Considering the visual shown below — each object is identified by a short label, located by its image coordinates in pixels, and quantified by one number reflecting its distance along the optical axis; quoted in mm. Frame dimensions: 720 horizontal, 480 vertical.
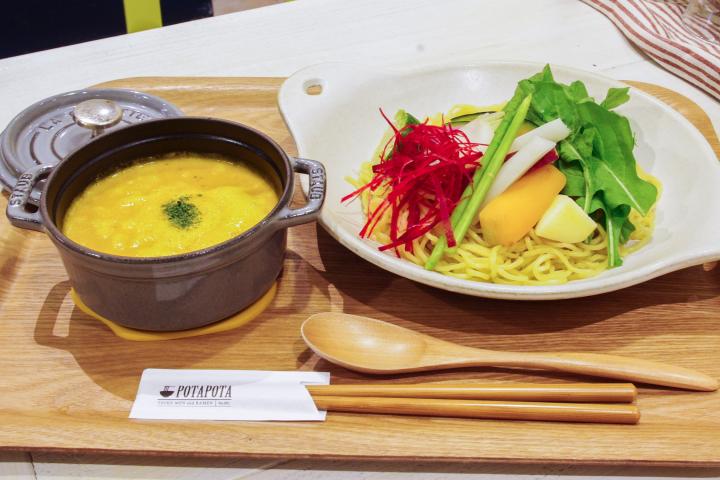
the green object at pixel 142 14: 793
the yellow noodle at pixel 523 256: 469
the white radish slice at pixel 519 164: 469
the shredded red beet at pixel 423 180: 479
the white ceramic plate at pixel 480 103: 427
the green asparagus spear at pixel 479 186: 469
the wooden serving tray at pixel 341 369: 374
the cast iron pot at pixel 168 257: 383
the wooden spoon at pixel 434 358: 401
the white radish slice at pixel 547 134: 488
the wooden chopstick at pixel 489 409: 383
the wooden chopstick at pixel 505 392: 389
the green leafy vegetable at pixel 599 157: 479
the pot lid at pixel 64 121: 535
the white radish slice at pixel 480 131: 506
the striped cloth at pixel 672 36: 692
